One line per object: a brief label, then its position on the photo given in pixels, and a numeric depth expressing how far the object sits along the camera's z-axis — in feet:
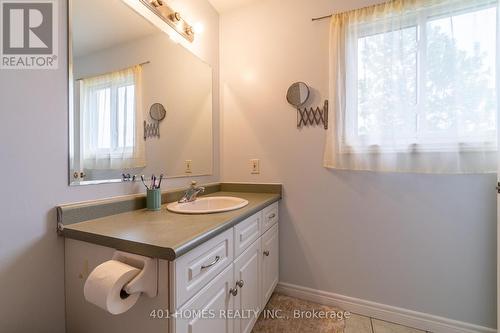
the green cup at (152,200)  4.02
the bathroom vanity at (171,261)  2.46
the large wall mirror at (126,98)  3.31
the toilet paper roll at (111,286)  2.23
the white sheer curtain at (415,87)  4.07
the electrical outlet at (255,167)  6.12
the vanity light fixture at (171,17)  4.35
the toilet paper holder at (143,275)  2.31
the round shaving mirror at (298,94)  5.47
